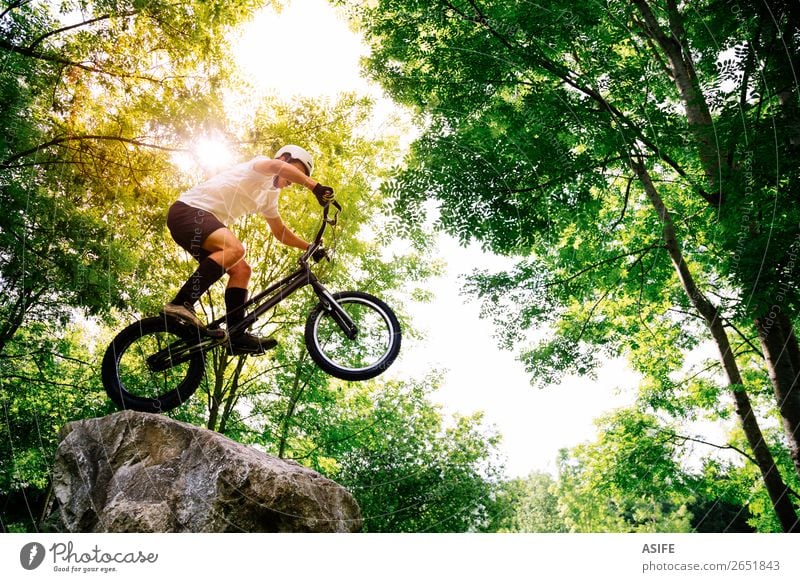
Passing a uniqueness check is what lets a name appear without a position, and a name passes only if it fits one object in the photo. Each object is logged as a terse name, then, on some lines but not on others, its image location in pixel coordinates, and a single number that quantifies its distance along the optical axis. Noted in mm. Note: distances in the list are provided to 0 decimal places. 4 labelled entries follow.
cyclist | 3398
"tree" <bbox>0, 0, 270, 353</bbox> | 4555
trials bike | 3354
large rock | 3215
